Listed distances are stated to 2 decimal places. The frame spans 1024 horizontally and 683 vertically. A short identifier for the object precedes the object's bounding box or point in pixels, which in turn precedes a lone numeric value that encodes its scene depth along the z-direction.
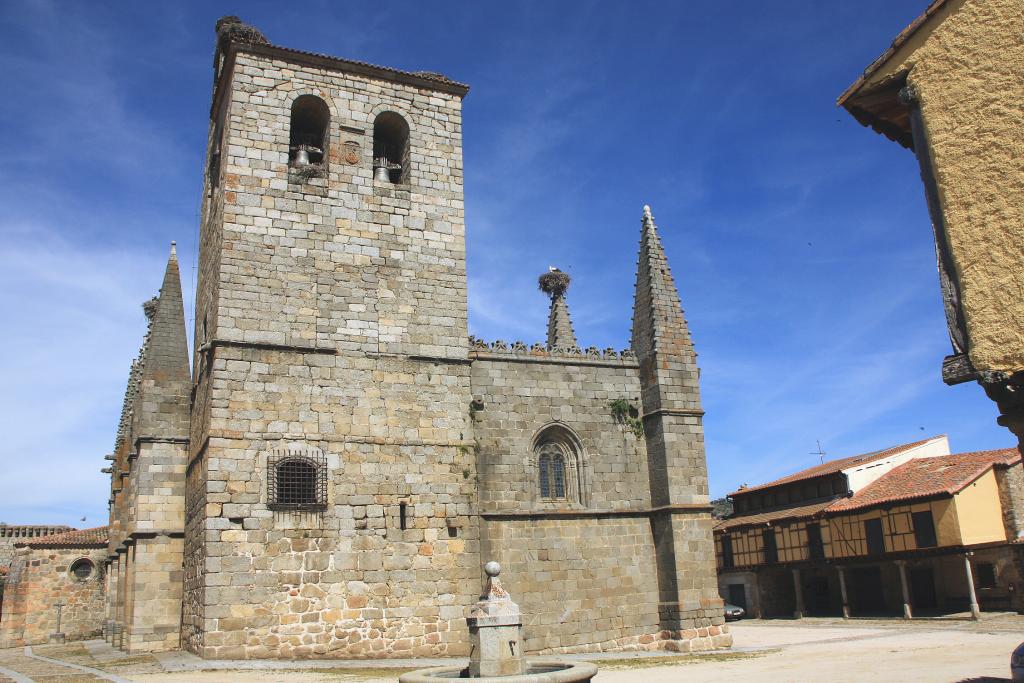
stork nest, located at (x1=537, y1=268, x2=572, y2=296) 25.36
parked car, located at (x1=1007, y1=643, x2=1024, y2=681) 7.99
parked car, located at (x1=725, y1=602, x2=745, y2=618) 29.66
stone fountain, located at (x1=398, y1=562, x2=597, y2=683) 9.00
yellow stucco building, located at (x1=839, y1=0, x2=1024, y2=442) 7.57
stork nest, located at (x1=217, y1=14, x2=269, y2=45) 16.09
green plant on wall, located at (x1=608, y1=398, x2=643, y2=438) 17.06
